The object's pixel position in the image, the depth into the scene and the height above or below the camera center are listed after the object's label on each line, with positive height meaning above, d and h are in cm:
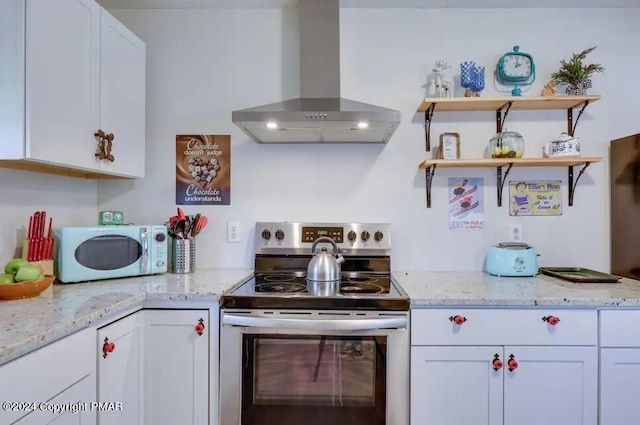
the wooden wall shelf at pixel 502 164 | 198 +27
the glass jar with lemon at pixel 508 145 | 203 +37
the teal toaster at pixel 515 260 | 199 -24
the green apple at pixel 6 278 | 143 -25
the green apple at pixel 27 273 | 145 -23
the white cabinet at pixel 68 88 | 138 +52
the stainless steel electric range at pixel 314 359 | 156 -59
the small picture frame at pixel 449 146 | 212 +38
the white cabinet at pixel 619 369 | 156 -62
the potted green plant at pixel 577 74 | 205 +76
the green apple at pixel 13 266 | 148 -21
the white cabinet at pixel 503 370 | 157 -63
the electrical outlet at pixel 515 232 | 220 -10
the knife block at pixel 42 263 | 167 -22
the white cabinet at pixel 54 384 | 97 -48
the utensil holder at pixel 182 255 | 205 -22
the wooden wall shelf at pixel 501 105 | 201 +60
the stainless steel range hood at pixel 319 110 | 176 +48
